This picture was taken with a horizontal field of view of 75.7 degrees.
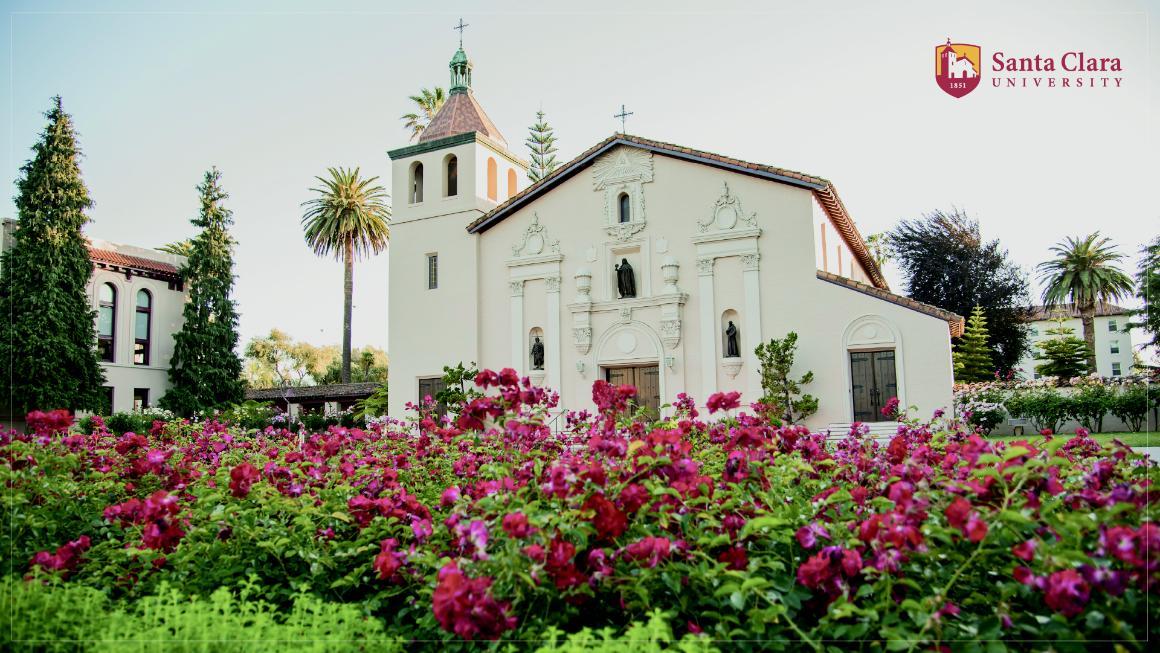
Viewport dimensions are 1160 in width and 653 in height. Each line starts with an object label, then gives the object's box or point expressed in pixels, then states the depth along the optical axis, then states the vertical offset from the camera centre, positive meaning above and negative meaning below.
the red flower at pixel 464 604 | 2.78 -0.79
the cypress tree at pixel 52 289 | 28.30 +4.32
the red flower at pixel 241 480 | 4.04 -0.46
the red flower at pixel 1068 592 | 2.57 -0.72
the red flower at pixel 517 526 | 2.93 -0.53
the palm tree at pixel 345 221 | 40.84 +9.51
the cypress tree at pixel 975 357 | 35.09 +1.32
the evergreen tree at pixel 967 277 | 38.09 +5.65
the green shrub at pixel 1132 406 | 18.77 -0.60
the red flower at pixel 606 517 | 3.26 -0.55
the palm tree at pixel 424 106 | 43.25 +16.65
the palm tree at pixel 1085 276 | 44.59 +6.43
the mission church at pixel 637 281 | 18.31 +3.06
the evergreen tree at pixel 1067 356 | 38.84 +1.43
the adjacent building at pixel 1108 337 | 61.38 +4.02
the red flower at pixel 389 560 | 3.45 -0.78
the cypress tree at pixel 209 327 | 34.34 +3.25
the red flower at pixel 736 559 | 3.26 -0.75
